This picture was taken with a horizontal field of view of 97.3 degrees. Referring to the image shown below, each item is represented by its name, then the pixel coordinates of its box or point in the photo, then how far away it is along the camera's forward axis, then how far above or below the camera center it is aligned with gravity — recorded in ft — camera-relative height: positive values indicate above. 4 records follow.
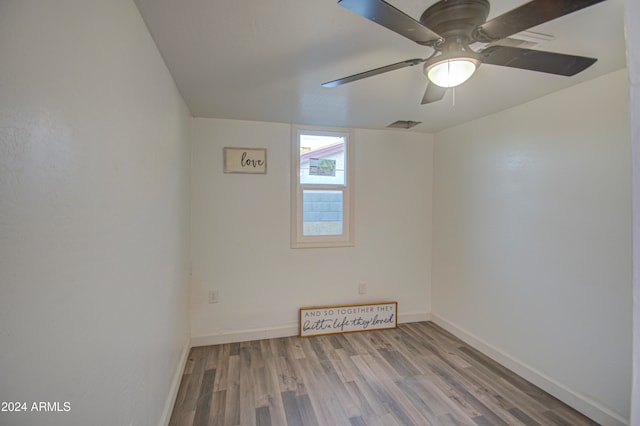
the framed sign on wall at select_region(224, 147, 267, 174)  9.27 +1.78
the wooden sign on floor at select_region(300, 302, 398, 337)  9.87 -3.78
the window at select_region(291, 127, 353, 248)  9.94 +0.90
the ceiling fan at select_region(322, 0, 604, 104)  3.01 +2.25
